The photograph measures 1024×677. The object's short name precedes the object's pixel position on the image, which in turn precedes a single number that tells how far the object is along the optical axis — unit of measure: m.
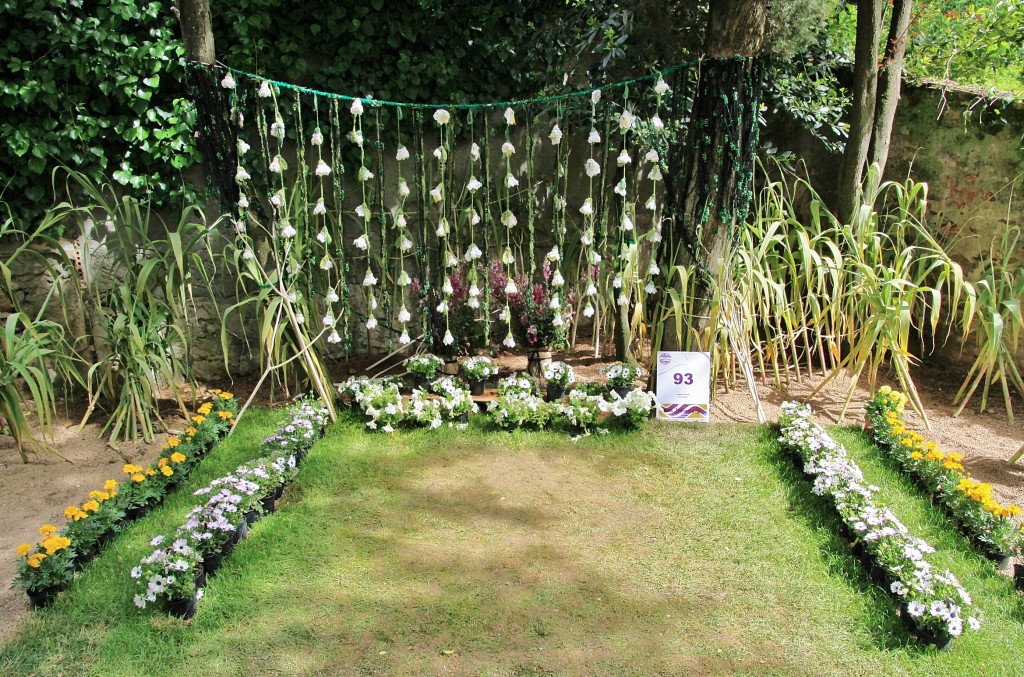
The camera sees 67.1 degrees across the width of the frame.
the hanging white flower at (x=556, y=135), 3.91
